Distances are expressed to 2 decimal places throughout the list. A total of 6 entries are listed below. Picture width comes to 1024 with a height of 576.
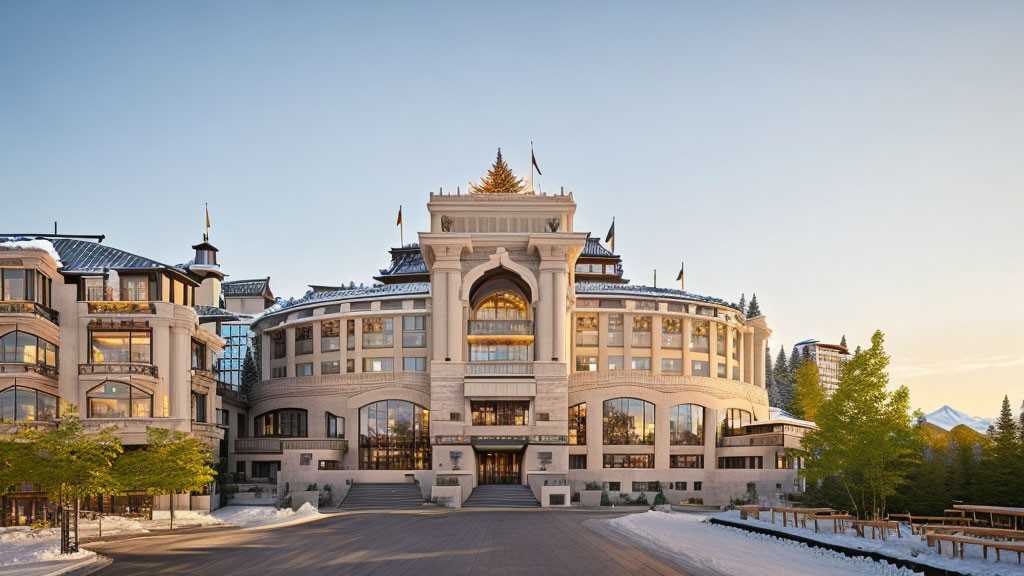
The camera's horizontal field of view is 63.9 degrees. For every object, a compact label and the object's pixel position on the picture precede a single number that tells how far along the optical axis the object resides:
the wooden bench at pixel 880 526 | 31.85
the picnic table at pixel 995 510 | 30.35
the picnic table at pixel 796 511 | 38.42
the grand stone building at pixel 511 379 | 75.50
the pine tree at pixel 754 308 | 187.12
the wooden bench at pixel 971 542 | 23.38
